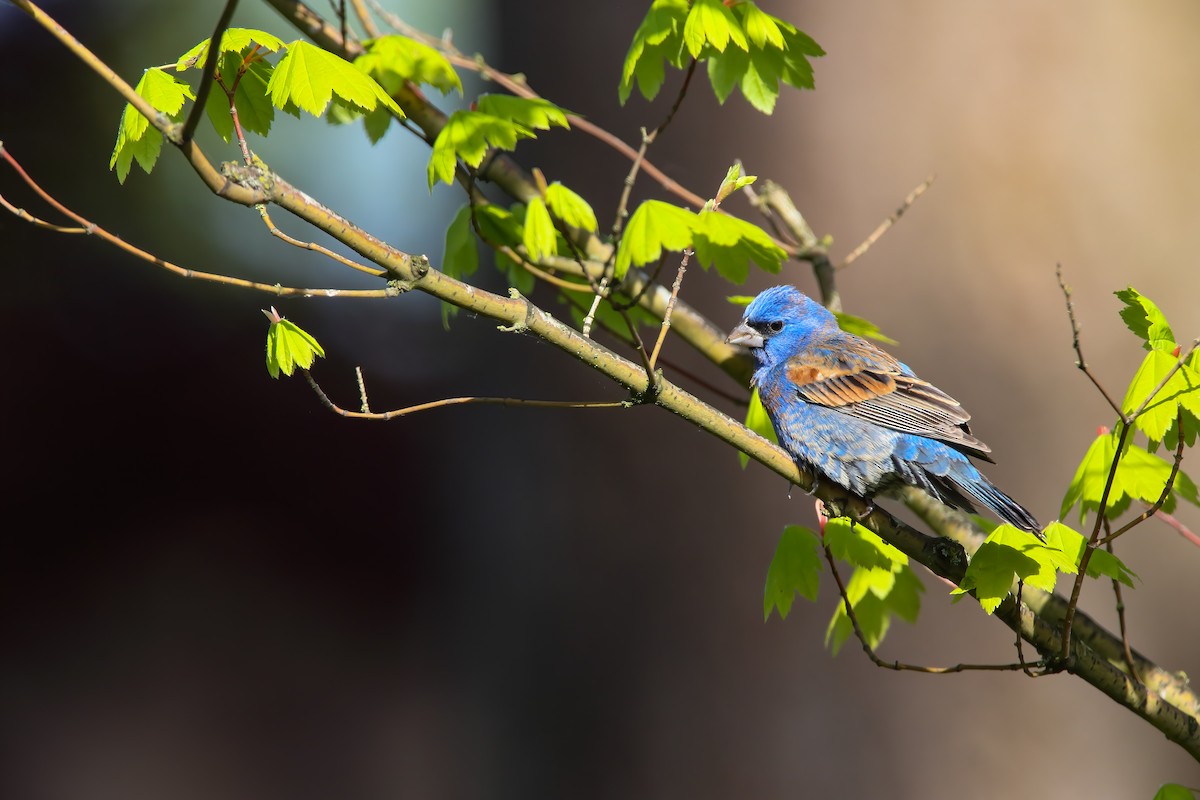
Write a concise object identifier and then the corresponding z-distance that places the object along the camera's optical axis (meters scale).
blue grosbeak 6.69
